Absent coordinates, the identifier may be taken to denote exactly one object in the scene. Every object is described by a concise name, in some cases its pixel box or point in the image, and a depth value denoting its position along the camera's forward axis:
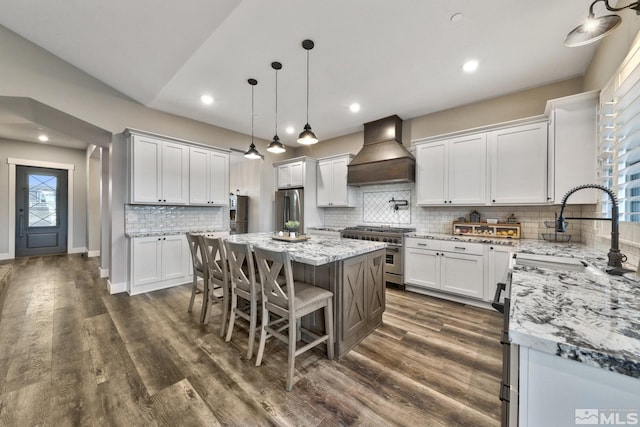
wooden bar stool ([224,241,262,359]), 2.08
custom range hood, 3.92
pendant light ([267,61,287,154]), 3.02
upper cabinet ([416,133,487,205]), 3.36
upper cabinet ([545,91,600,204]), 2.50
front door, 5.94
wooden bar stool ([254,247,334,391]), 1.79
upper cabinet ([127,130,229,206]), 3.71
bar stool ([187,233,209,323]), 2.80
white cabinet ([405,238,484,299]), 3.14
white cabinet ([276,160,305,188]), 5.12
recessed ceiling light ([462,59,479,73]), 2.71
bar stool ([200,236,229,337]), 2.48
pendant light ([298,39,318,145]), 2.70
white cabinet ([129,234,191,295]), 3.67
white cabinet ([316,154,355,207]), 4.80
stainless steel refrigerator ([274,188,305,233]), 5.05
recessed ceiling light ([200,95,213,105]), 3.59
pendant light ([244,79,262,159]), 3.40
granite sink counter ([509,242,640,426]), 0.58
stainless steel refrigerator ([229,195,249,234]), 6.36
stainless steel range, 3.77
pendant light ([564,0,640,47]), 1.41
